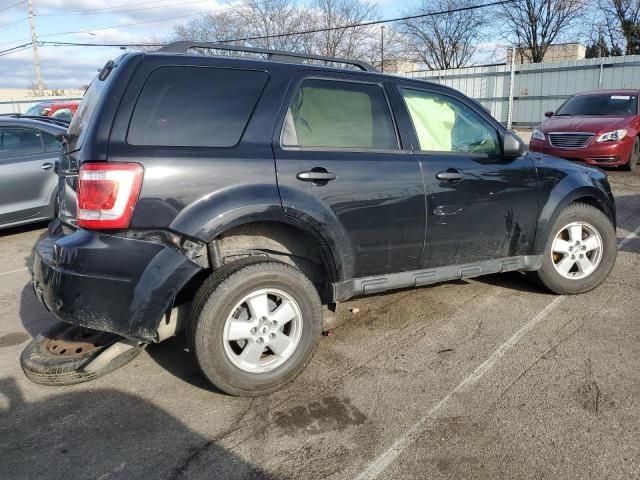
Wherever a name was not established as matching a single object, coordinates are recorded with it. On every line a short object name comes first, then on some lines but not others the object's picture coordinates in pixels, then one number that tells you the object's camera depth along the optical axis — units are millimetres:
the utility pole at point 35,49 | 35156
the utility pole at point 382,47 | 37331
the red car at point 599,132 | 10000
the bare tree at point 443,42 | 42031
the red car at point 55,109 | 14862
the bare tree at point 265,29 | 32281
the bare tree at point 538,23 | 34562
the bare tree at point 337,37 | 33250
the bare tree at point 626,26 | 32625
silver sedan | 6398
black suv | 2668
